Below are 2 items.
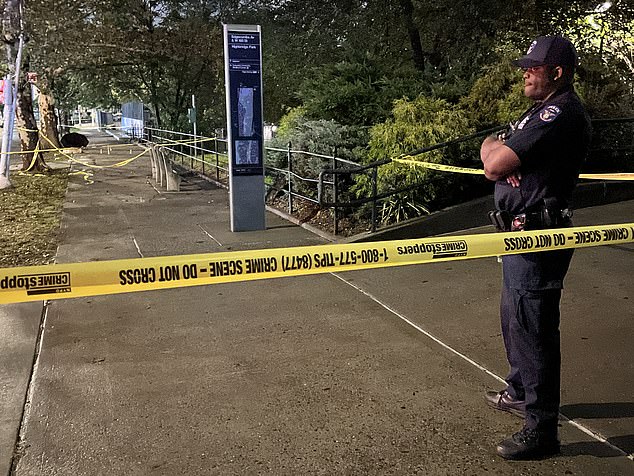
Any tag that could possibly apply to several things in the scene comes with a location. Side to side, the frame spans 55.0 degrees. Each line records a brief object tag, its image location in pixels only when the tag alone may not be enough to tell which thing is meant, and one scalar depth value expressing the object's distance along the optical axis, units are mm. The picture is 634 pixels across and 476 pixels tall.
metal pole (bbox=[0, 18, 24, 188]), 13186
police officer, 2787
